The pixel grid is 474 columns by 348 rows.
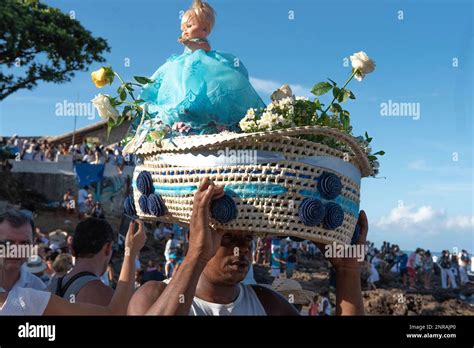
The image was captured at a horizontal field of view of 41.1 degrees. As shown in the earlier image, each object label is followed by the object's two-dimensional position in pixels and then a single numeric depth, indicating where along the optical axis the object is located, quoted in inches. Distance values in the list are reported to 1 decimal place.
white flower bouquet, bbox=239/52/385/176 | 101.6
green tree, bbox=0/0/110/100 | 759.7
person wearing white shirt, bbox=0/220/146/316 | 108.3
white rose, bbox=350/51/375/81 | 107.6
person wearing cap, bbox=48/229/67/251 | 530.5
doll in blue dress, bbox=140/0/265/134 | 106.8
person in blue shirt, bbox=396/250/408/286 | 791.1
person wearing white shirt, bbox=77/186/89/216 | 741.9
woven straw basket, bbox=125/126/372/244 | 100.4
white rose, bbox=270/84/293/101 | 109.7
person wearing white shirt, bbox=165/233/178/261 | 563.5
